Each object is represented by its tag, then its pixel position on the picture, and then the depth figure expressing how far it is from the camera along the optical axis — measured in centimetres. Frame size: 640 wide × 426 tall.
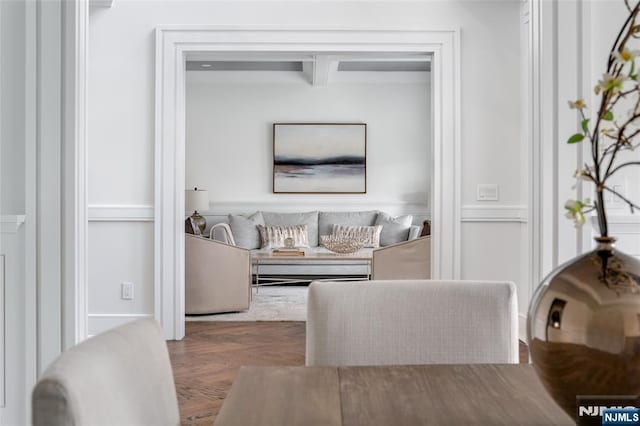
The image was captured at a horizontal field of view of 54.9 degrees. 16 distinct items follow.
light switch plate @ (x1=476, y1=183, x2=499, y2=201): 427
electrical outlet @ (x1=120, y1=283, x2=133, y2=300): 431
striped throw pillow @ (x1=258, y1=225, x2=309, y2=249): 723
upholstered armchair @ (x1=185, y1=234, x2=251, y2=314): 491
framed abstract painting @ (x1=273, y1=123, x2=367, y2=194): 789
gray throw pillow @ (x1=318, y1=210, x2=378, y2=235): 758
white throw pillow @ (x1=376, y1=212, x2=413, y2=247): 732
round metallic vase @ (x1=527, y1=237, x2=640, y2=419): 74
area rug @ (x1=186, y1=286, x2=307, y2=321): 514
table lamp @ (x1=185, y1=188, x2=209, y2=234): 701
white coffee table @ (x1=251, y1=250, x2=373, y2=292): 611
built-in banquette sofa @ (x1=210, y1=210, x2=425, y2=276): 712
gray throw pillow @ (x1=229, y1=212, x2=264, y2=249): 719
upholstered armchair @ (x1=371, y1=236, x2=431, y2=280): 476
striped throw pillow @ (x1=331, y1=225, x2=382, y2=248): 726
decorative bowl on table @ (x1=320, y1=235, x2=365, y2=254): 653
